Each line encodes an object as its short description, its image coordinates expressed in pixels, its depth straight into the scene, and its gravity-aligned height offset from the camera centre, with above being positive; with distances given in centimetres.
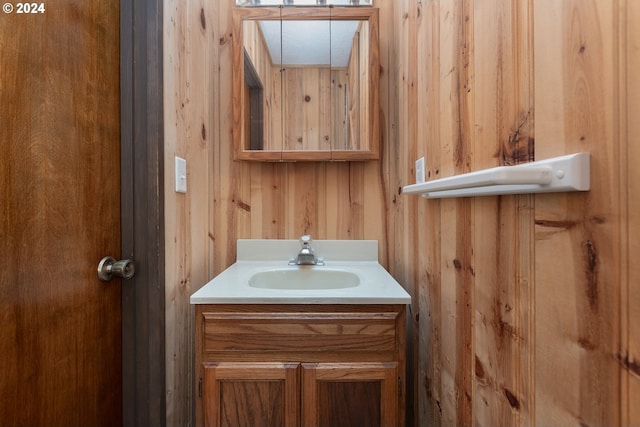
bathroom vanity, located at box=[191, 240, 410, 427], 79 -41
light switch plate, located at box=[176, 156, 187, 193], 96 +14
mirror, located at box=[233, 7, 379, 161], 121 +58
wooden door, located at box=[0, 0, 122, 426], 56 +1
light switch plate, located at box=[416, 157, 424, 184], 97 +15
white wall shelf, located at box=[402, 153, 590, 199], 39 +5
